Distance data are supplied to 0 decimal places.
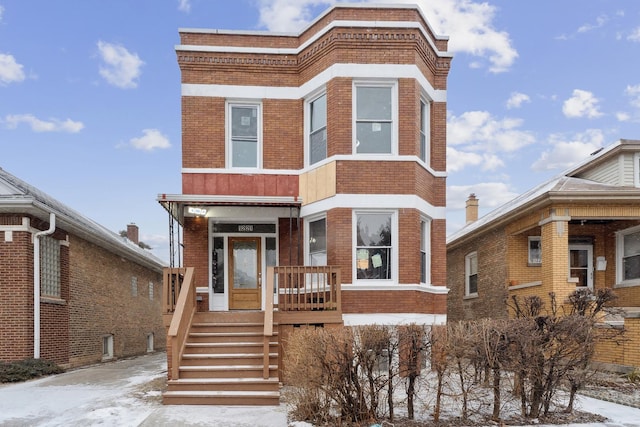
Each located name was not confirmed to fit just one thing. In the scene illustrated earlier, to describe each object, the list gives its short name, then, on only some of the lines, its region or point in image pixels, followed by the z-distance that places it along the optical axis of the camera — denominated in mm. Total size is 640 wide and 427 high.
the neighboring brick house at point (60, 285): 11664
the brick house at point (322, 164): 11836
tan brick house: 12914
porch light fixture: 11836
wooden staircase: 8414
